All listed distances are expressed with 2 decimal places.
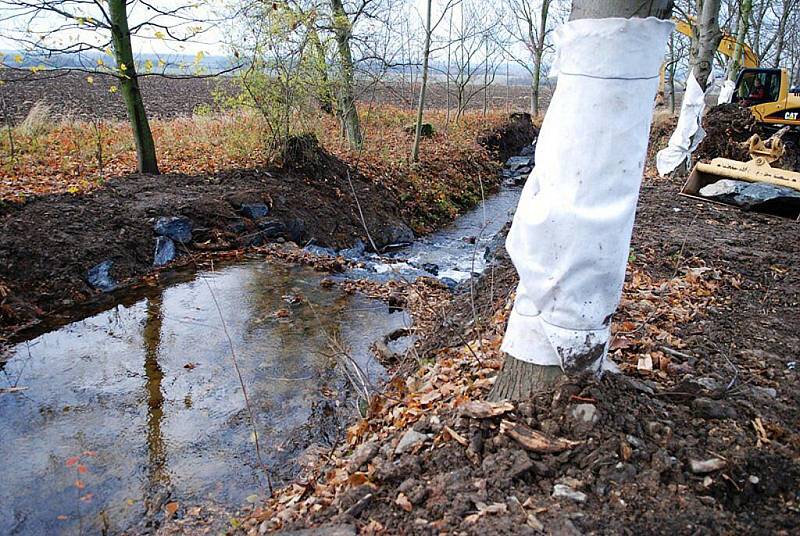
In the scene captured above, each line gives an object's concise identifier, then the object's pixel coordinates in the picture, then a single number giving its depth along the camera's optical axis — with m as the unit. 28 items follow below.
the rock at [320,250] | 9.80
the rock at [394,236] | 11.34
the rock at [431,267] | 9.32
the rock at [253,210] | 9.94
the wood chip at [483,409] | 2.62
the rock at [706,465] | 2.29
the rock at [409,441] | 2.89
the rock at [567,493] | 2.21
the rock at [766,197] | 7.74
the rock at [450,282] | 8.44
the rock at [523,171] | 18.75
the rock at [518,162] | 19.73
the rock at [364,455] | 3.08
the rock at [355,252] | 10.23
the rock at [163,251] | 8.44
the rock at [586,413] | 2.48
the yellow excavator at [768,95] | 13.97
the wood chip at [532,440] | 2.42
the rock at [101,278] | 7.55
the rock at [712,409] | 2.70
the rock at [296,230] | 10.22
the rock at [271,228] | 9.91
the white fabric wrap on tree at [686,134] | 9.93
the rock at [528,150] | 22.70
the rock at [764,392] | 3.02
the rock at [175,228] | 8.73
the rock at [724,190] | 8.38
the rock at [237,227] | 9.55
